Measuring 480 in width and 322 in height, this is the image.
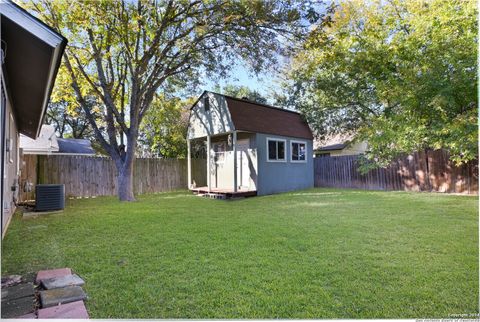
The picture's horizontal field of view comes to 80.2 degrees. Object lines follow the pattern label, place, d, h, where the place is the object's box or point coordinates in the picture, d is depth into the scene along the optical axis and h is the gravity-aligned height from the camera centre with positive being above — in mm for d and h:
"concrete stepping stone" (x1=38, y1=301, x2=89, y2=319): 1793 -830
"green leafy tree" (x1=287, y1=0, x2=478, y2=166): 6953 +3059
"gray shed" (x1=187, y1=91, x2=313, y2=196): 8895 +1169
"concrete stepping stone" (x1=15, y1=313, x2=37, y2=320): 1776 -831
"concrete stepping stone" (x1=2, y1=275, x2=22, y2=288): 2211 -773
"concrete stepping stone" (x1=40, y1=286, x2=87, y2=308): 1926 -800
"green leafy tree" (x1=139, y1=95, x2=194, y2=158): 11430 +2470
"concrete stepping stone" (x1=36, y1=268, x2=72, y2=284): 2359 -777
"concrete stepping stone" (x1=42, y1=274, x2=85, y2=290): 2182 -784
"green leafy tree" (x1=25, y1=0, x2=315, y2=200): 5672 +3265
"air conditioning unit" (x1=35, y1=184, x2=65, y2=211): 5879 -305
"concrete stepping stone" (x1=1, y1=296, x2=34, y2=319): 1797 -805
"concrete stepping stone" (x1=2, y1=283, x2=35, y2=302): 1999 -786
